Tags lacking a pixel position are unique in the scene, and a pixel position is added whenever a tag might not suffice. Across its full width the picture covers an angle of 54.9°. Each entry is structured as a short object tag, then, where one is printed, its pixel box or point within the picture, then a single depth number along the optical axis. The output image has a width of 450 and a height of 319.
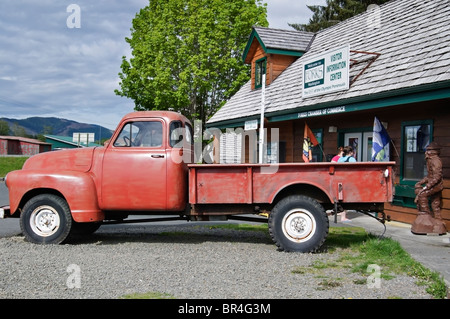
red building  59.47
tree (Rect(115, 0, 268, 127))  28.19
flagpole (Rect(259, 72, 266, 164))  12.28
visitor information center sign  11.63
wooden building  9.31
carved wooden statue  8.72
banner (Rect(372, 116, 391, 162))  10.41
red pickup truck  6.77
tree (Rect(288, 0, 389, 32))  36.41
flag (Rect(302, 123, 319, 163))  13.23
